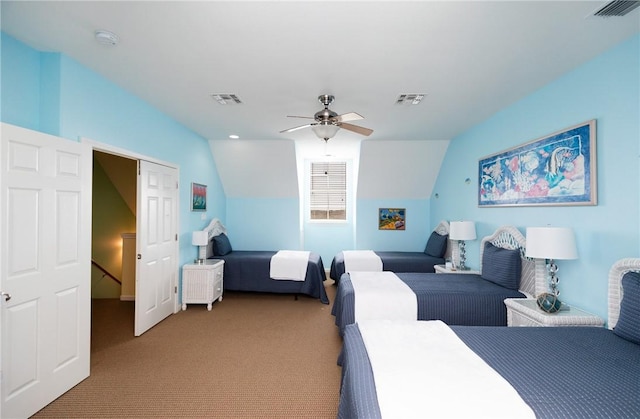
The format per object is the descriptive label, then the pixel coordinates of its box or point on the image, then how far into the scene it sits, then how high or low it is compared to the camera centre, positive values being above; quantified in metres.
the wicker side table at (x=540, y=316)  2.10 -0.82
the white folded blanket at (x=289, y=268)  4.45 -0.93
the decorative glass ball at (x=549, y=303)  2.19 -0.73
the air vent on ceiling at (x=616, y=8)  1.59 +1.22
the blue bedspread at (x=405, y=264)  4.67 -0.89
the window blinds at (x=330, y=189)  6.55 +0.53
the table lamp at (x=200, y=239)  4.06 -0.42
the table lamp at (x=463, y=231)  3.74 -0.26
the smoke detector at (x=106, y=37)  1.89 +1.21
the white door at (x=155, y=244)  3.12 -0.42
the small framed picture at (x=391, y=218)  5.86 -0.14
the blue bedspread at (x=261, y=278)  4.46 -1.11
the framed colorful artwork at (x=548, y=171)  2.22 +0.40
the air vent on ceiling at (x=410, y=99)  2.93 +1.24
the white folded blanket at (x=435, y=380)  1.13 -0.80
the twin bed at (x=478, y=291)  2.66 -0.80
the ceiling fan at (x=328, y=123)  2.89 +0.94
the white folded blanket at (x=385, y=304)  2.67 -0.90
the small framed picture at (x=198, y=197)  4.29 +0.22
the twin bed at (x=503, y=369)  1.15 -0.81
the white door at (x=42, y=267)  1.76 -0.41
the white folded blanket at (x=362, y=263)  4.65 -0.88
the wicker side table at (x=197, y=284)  3.94 -1.05
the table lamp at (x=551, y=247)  2.16 -0.27
